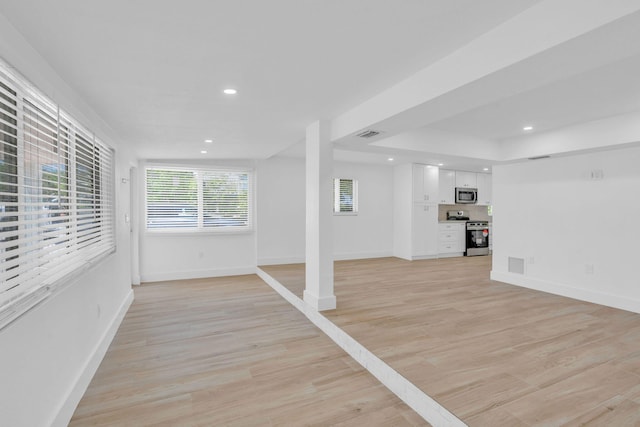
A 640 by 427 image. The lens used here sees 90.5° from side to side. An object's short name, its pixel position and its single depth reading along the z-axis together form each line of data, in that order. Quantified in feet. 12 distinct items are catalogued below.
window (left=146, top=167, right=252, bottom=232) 19.83
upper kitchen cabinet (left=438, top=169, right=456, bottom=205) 25.91
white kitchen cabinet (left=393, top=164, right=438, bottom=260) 24.36
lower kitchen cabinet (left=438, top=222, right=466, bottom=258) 25.84
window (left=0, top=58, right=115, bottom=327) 5.15
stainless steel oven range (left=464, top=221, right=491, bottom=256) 26.86
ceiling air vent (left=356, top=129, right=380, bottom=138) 10.56
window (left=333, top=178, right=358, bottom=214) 24.29
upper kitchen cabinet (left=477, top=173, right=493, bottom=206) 27.97
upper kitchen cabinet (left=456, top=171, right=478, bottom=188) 26.96
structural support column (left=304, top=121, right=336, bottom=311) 12.10
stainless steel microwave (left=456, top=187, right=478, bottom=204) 26.71
